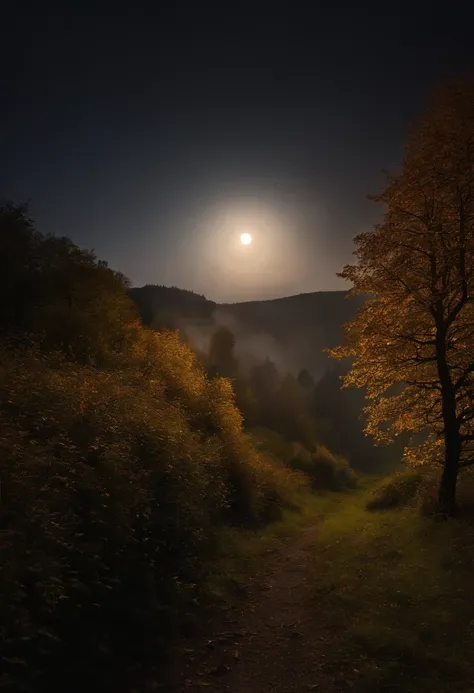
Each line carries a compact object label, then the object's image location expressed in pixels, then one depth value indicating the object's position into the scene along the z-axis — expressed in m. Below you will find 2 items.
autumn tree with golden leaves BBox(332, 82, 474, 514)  15.18
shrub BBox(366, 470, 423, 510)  25.83
